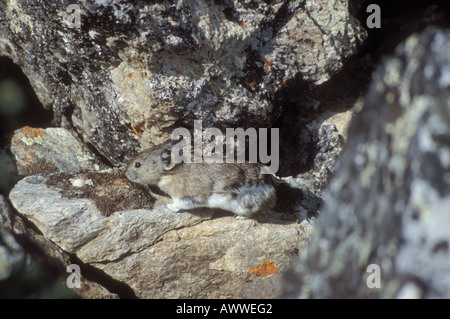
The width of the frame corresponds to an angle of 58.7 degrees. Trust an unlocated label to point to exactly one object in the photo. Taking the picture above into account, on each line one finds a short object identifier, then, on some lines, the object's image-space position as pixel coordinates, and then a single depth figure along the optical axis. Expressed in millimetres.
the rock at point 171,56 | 5996
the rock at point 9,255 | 4463
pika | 6480
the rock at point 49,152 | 7324
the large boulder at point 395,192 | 2641
